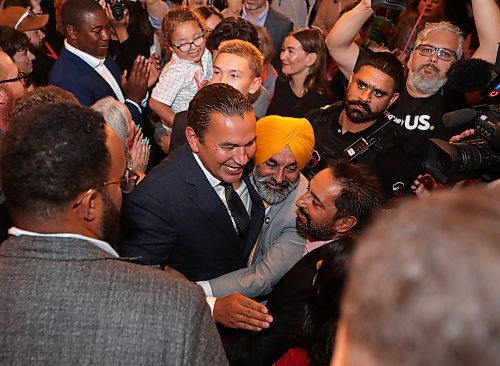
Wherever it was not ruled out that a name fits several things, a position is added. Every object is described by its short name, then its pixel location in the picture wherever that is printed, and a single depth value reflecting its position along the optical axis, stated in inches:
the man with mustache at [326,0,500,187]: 127.6
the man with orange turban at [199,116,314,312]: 96.9
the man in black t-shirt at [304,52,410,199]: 121.8
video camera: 92.7
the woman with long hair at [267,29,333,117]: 154.4
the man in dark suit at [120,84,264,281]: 90.2
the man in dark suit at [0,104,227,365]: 50.4
